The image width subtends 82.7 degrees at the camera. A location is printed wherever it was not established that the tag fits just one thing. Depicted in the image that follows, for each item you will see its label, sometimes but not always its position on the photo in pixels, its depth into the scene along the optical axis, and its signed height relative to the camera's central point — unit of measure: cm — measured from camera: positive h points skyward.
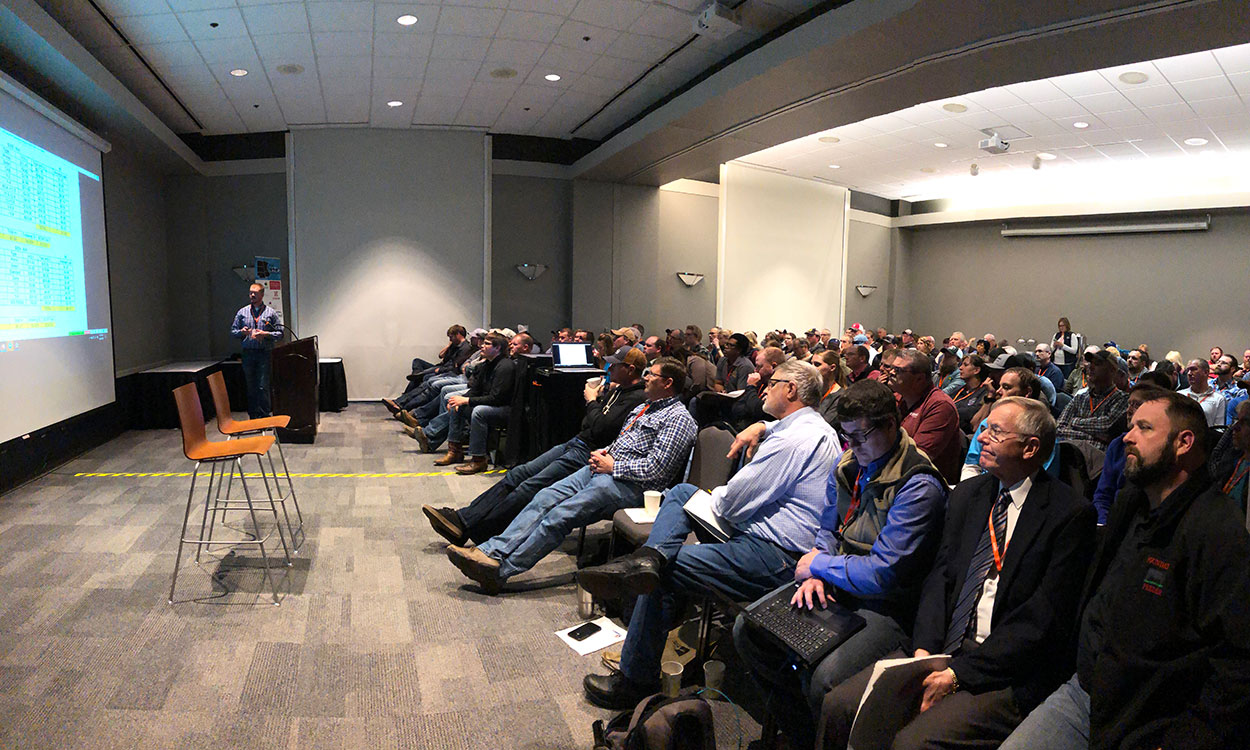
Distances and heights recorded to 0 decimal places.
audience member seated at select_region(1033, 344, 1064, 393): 691 -55
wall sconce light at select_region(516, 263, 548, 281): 1066 +54
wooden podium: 710 -87
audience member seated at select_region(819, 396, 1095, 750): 176 -74
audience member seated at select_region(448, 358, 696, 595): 357 -93
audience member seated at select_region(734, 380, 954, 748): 209 -76
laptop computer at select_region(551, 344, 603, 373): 723 -49
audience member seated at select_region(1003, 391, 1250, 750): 145 -67
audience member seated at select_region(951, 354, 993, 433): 482 -50
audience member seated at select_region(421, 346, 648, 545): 395 -96
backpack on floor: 186 -111
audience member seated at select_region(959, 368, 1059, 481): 323 -36
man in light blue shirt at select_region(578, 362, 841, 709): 255 -90
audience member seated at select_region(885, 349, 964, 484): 346 -51
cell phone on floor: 318 -146
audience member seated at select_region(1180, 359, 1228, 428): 593 -66
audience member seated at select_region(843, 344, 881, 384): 580 -43
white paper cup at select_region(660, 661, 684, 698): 261 -136
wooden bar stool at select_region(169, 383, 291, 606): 349 -73
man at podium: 793 -43
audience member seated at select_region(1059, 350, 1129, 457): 429 -58
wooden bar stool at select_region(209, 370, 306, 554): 432 -76
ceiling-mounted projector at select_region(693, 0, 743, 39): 549 +228
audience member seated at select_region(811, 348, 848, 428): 449 -41
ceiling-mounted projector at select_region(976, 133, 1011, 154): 998 +240
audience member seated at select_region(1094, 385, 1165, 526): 289 -67
